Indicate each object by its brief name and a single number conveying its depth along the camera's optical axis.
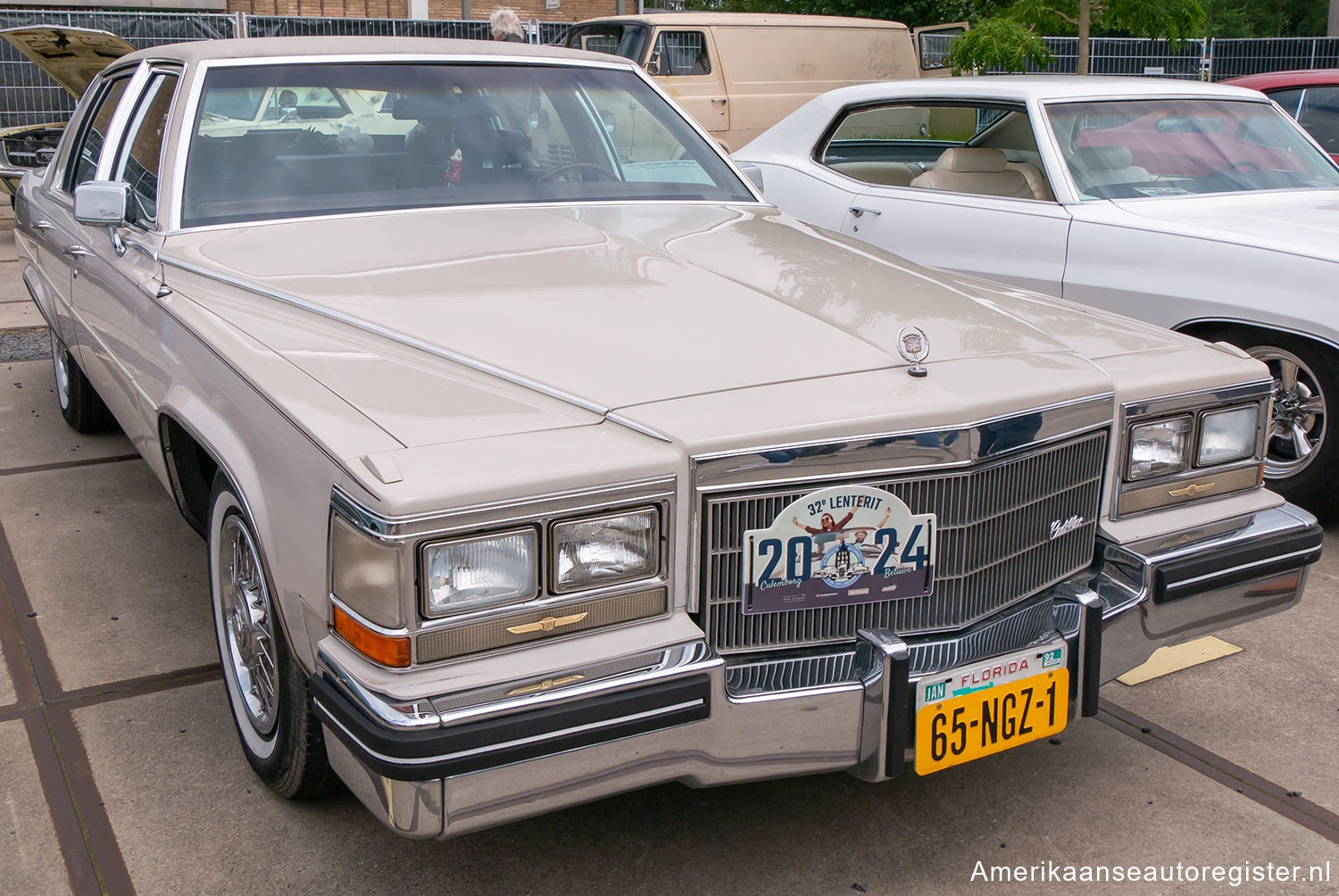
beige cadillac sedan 1.92
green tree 10.41
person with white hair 7.42
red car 7.02
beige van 11.03
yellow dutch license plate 2.18
